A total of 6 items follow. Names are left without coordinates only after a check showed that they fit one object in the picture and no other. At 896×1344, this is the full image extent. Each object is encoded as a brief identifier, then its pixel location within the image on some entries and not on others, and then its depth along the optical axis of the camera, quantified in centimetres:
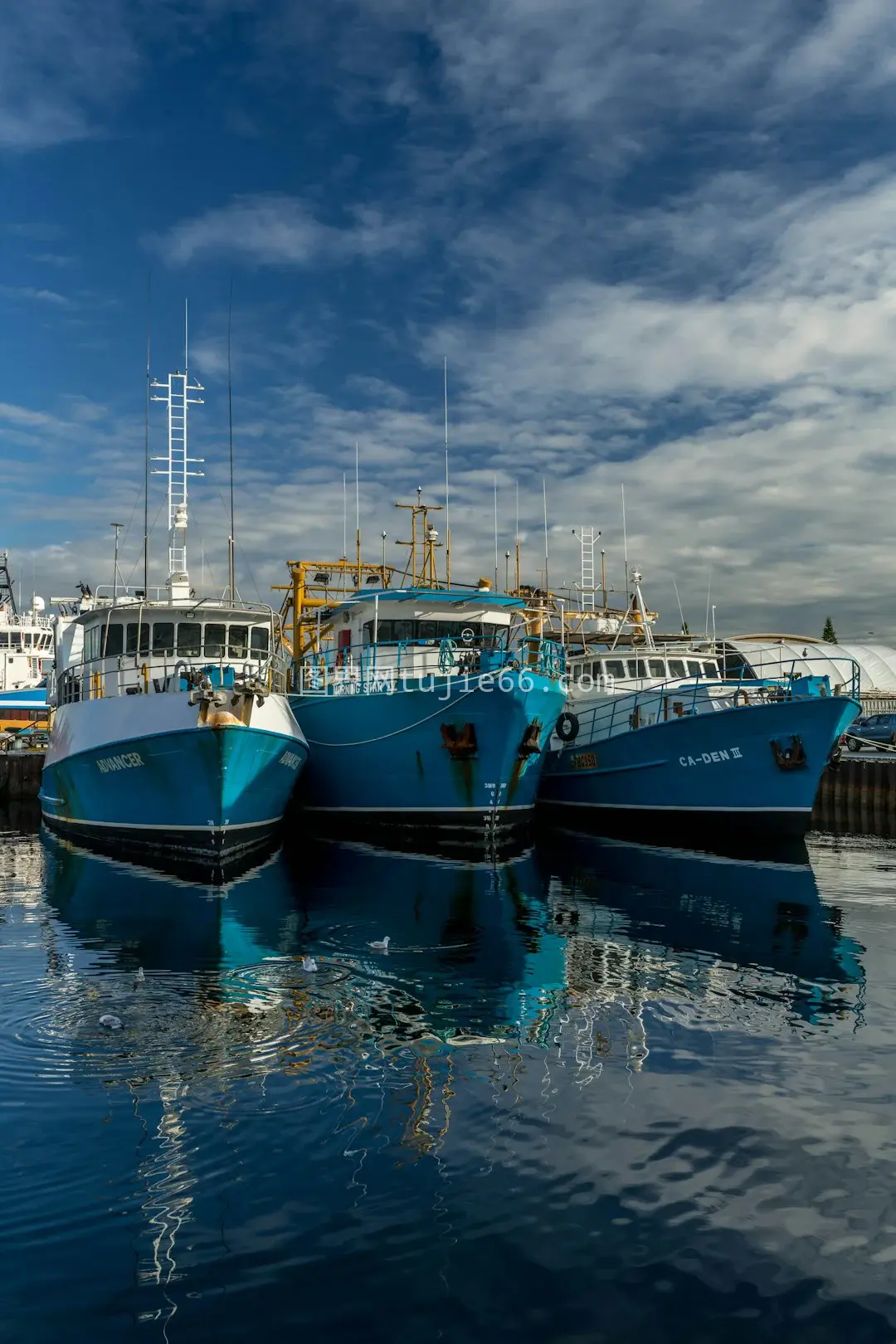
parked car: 3775
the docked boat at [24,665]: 5009
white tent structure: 6469
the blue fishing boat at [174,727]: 1712
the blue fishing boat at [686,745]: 2070
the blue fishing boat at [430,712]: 1994
